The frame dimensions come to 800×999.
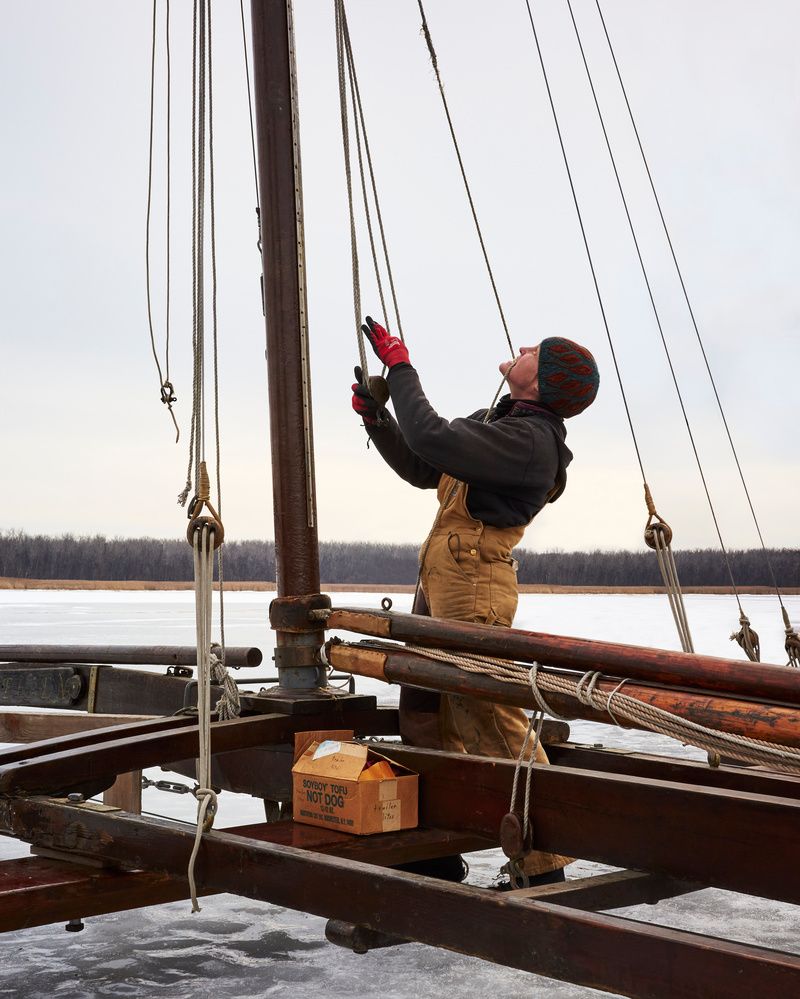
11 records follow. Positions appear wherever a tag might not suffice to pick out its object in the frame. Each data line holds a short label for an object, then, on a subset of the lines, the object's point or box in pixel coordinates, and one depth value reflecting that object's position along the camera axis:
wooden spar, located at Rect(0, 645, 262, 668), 4.14
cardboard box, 2.53
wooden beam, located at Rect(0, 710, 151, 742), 4.05
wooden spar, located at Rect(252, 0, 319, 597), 3.28
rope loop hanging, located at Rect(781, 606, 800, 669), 3.95
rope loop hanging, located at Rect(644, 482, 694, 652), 3.39
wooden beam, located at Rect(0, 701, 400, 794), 2.60
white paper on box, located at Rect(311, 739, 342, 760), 2.68
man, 2.88
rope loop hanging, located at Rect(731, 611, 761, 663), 3.99
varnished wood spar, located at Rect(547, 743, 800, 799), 2.55
